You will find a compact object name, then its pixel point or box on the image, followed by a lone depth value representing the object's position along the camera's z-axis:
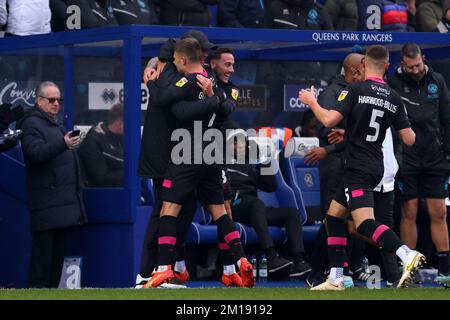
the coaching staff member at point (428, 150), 14.30
